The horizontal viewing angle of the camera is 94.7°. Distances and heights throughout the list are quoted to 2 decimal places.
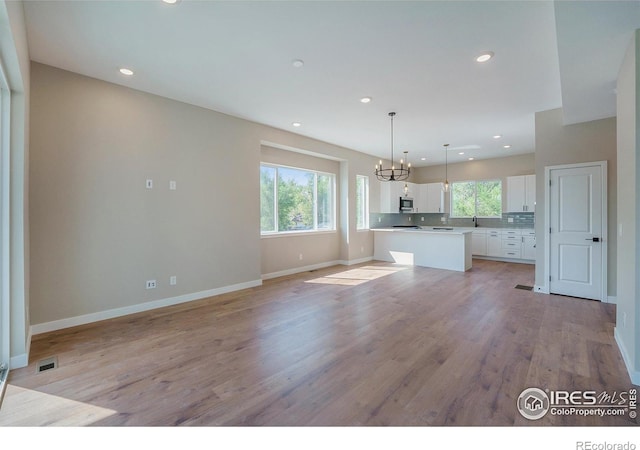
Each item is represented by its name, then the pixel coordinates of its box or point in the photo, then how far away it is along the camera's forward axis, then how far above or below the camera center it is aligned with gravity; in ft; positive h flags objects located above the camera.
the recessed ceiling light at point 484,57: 9.78 +5.57
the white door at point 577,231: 14.15 -0.50
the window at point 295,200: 20.01 +1.71
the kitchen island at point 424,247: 21.84 -2.07
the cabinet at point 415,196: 28.27 +2.66
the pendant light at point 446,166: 24.76 +5.89
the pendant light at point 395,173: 27.87 +4.72
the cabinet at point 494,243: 26.45 -1.96
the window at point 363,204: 26.68 +1.68
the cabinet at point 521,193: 25.03 +2.42
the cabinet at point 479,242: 27.30 -1.93
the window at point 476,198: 28.14 +2.31
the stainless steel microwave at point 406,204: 29.25 +1.81
